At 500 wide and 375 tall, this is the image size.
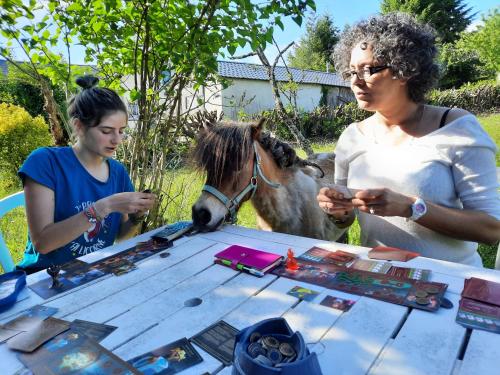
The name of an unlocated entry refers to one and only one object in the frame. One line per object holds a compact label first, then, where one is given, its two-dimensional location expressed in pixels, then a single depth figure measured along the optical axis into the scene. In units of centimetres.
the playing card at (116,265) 151
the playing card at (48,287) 132
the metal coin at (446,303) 106
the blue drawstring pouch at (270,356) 61
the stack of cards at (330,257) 144
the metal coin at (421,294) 111
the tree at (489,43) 2534
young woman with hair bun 176
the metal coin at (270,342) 72
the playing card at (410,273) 125
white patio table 85
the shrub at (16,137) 777
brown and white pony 200
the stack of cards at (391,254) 142
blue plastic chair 222
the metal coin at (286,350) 69
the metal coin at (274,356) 67
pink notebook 144
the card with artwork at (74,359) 86
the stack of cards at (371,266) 133
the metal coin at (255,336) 73
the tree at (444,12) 3544
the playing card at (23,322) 108
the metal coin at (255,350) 68
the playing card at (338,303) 110
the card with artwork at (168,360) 86
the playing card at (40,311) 115
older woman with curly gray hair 163
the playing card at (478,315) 94
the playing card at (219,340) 90
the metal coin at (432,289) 112
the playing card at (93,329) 102
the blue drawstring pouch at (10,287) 121
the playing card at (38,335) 96
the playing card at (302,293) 118
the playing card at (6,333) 103
